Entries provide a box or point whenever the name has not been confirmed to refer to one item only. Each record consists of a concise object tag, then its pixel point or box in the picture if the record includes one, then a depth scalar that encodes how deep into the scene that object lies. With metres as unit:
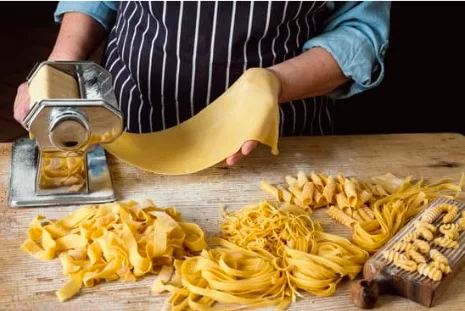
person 1.22
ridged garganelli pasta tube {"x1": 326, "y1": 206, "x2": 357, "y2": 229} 1.06
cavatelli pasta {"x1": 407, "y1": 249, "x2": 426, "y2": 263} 0.96
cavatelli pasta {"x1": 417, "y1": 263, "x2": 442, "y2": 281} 0.94
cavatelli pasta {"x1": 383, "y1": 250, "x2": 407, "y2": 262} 0.96
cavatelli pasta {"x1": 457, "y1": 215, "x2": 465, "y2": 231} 1.02
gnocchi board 0.94
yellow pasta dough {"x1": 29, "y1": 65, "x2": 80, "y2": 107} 1.02
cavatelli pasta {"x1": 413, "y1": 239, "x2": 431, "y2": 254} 0.97
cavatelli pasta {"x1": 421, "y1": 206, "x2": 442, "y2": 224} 1.02
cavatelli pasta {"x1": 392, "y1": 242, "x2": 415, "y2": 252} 0.97
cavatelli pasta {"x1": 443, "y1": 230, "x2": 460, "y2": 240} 0.99
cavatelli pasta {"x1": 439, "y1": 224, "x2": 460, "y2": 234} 1.00
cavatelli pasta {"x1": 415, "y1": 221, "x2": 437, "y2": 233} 1.00
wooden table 0.93
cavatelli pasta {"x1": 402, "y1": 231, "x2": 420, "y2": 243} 0.98
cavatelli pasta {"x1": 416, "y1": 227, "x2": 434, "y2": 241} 0.99
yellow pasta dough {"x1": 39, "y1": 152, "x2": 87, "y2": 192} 1.06
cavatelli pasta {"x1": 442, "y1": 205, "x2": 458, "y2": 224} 1.02
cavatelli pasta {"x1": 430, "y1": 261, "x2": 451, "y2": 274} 0.95
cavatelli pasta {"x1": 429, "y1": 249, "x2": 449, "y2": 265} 0.96
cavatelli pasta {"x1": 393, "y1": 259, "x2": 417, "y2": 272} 0.95
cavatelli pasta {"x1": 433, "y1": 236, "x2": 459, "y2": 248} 0.98
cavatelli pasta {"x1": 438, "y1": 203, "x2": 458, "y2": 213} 1.04
